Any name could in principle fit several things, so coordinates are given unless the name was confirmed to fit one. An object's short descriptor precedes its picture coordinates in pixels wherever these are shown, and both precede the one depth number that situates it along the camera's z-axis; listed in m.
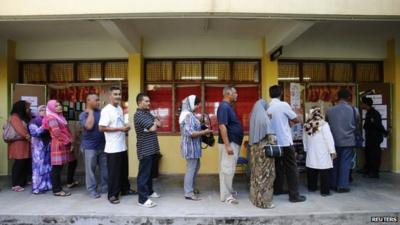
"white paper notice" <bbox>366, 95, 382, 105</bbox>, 8.62
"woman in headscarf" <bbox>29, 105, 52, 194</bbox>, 6.53
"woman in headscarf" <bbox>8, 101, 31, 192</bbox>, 6.71
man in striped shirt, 5.66
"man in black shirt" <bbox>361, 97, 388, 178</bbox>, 7.88
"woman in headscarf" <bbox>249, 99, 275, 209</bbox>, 5.58
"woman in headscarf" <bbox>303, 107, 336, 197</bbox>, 6.20
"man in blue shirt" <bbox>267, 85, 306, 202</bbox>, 5.89
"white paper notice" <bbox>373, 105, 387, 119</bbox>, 8.59
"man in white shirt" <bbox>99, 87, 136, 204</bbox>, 5.79
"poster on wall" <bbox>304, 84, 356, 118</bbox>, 8.77
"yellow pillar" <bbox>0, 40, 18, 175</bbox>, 8.21
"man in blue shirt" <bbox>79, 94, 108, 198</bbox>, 6.16
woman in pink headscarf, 6.19
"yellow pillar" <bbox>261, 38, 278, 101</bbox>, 8.25
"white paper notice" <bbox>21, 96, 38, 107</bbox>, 7.71
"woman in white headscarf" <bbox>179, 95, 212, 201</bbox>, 5.91
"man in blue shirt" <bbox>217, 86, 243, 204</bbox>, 5.66
